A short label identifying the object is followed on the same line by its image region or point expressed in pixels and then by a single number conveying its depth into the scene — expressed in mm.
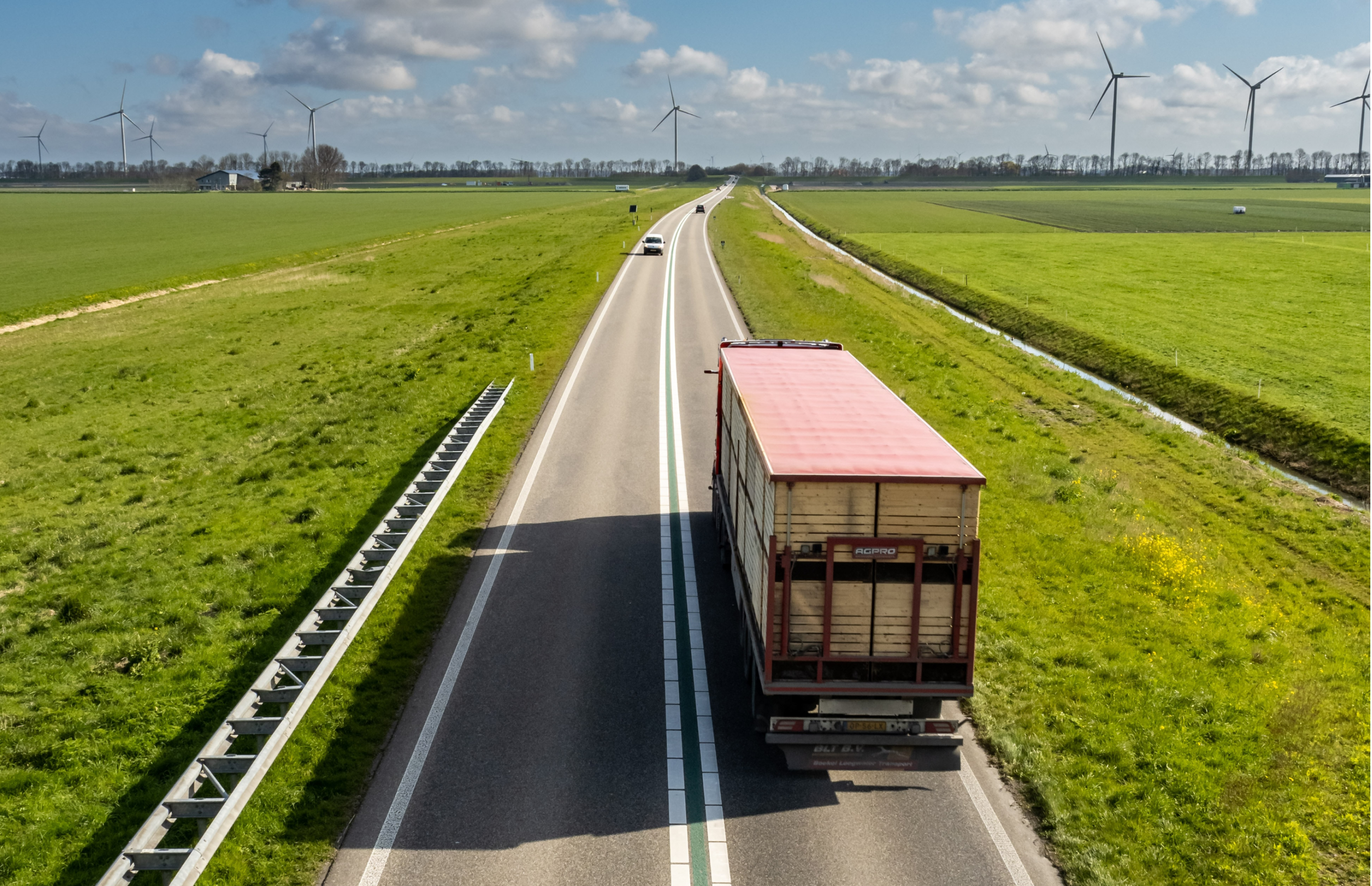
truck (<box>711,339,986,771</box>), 11250
